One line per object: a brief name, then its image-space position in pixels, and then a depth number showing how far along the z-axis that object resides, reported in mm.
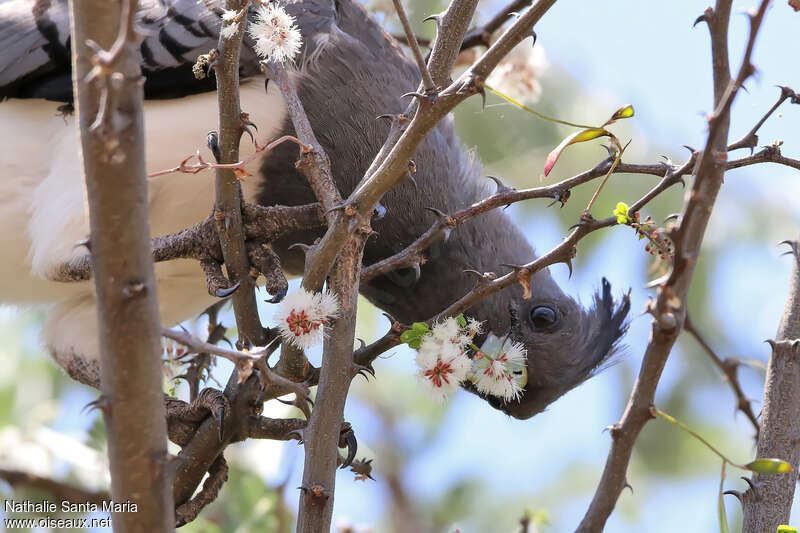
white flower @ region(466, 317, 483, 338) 5906
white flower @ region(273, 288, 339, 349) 5137
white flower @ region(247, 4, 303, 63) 5594
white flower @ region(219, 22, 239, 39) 5432
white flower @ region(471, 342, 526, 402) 6102
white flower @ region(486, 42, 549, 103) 9570
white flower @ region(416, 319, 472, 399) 5613
